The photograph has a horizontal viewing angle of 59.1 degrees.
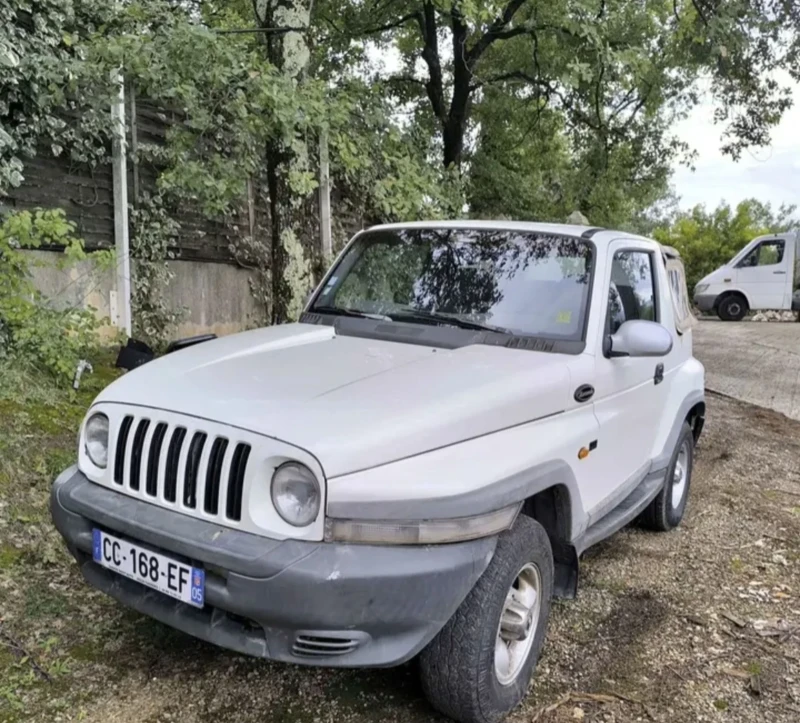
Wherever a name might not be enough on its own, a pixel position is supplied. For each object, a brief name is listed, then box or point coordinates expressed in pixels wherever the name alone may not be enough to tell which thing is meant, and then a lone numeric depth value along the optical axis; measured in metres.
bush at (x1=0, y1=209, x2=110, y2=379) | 5.08
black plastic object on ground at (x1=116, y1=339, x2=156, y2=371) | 4.30
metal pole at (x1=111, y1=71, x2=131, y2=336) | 6.78
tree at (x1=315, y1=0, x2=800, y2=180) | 10.20
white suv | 2.14
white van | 19.44
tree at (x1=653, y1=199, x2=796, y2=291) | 24.48
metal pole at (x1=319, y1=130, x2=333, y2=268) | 9.36
